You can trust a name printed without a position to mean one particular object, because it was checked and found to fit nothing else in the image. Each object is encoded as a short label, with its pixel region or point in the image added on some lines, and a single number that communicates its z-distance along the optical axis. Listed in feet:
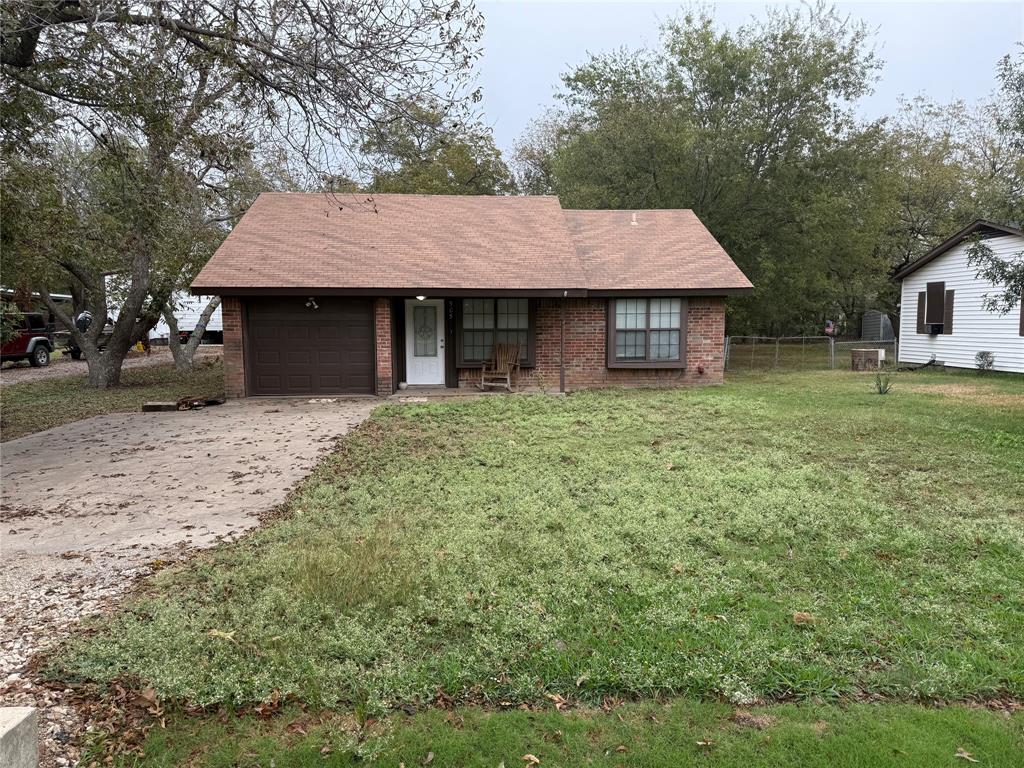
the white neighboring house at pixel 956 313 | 55.52
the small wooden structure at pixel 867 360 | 64.75
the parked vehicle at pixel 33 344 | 70.23
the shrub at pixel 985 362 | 56.90
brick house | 44.62
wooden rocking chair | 47.29
